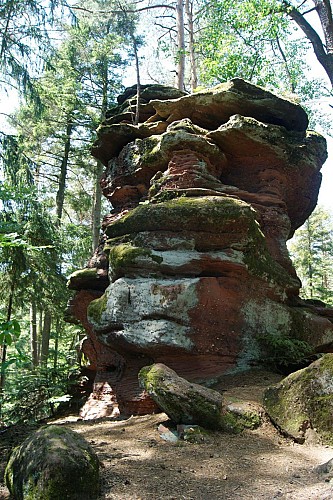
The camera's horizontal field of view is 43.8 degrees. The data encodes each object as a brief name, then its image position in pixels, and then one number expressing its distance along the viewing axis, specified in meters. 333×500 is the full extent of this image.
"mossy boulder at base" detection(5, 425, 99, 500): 3.54
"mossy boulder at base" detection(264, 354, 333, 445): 5.20
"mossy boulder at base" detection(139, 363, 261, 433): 5.47
